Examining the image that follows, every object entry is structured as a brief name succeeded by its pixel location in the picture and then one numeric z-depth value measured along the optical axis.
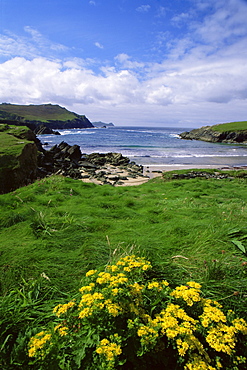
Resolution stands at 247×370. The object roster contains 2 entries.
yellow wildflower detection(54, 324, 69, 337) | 1.78
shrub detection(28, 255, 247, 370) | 1.68
